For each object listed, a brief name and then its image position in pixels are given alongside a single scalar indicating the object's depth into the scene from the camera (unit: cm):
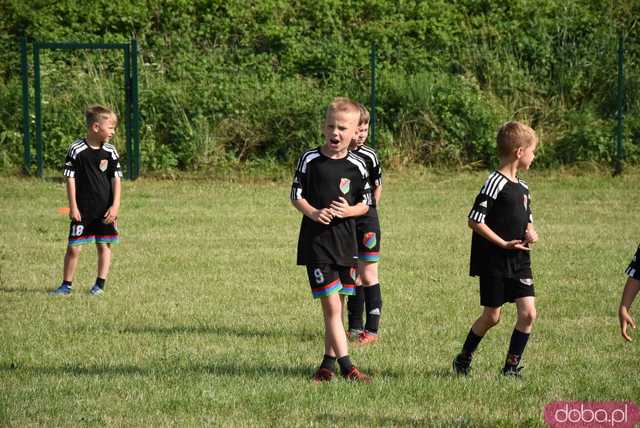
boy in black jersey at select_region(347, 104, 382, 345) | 1559
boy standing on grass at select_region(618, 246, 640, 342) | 1044
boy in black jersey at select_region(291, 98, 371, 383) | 1270
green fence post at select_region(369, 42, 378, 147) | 3619
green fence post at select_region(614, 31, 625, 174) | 3550
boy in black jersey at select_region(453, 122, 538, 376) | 1262
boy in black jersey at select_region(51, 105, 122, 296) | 1934
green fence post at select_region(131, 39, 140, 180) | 3550
